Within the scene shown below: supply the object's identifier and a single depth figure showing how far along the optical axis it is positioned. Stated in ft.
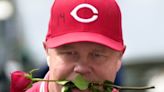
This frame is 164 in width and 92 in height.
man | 19.39
